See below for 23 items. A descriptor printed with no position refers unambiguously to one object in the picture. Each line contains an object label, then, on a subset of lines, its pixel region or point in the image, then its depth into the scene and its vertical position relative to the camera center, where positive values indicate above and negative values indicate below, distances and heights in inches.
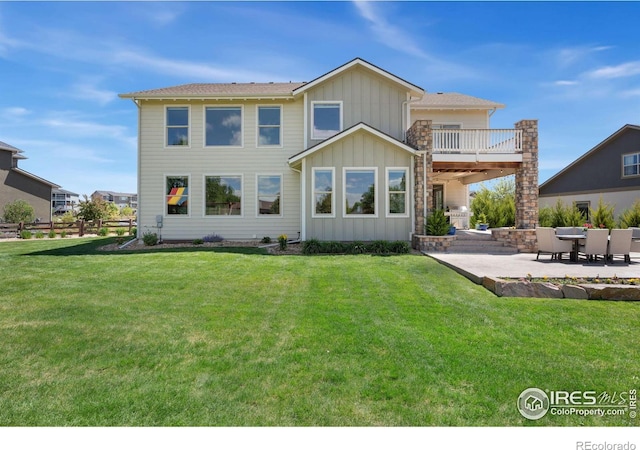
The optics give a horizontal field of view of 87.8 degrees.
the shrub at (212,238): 570.4 -25.6
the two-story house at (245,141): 569.6 +143.6
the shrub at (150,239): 548.4 -26.2
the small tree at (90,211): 922.7 +35.1
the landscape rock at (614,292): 235.3 -49.3
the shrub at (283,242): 489.9 -27.8
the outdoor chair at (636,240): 372.5 -19.1
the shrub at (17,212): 921.5 +31.4
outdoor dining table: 361.4 -17.8
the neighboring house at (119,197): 3277.6 +273.7
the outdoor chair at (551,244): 375.9 -23.8
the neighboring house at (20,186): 1090.5 +131.5
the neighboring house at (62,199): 2693.7 +207.9
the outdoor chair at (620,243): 352.2 -21.4
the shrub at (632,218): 591.4 +9.1
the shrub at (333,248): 462.0 -34.6
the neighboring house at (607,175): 737.6 +118.6
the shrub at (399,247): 460.1 -33.2
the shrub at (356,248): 463.2 -35.0
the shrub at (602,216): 605.9 +13.1
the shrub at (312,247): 461.1 -33.3
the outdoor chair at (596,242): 350.9 -20.3
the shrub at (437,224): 481.7 -1.3
